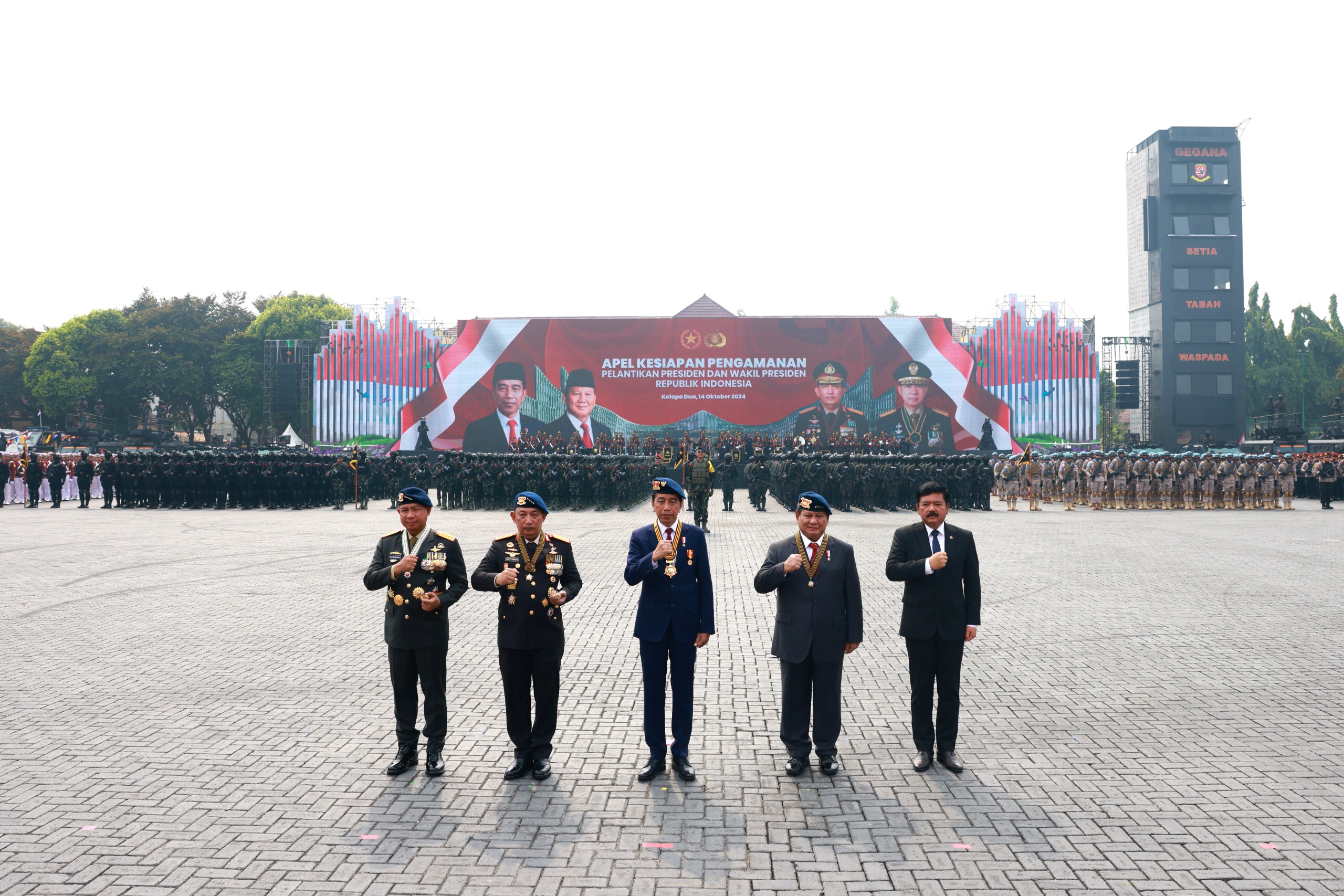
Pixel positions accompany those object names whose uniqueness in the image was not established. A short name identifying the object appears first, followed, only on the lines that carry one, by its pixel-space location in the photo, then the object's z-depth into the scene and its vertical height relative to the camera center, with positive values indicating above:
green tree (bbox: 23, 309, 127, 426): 57.56 +5.60
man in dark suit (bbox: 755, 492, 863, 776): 5.01 -0.99
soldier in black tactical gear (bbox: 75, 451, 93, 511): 27.28 -0.69
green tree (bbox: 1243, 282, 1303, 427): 68.12 +6.17
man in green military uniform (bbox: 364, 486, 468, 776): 5.02 -0.94
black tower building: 53.66 +9.19
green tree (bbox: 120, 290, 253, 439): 57.59 +6.56
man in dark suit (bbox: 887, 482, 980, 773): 5.14 -0.94
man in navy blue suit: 5.02 -0.91
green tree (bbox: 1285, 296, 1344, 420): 67.50 +6.25
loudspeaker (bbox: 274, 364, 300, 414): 43.47 +3.04
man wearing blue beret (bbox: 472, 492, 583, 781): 4.98 -0.97
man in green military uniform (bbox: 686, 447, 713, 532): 18.53 -0.77
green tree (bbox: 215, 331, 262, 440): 58.94 +5.19
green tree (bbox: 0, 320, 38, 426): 63.97 +5.70
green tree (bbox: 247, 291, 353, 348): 61.41 +9.03
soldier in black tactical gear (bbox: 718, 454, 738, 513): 24.95 -0.86
